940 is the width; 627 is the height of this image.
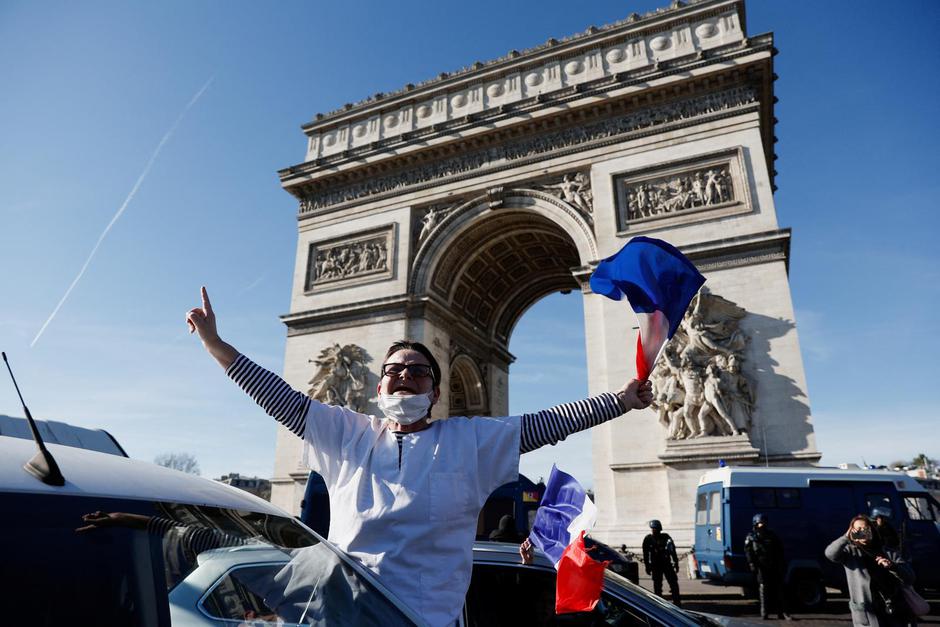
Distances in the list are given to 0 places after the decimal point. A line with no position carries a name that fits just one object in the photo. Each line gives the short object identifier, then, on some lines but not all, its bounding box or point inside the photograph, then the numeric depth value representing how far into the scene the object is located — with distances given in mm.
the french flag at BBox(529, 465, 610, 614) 1975
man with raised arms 1621
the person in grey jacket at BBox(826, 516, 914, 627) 4145
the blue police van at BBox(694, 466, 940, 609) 8594
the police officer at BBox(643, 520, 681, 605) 8227
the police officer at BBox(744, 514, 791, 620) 7480
